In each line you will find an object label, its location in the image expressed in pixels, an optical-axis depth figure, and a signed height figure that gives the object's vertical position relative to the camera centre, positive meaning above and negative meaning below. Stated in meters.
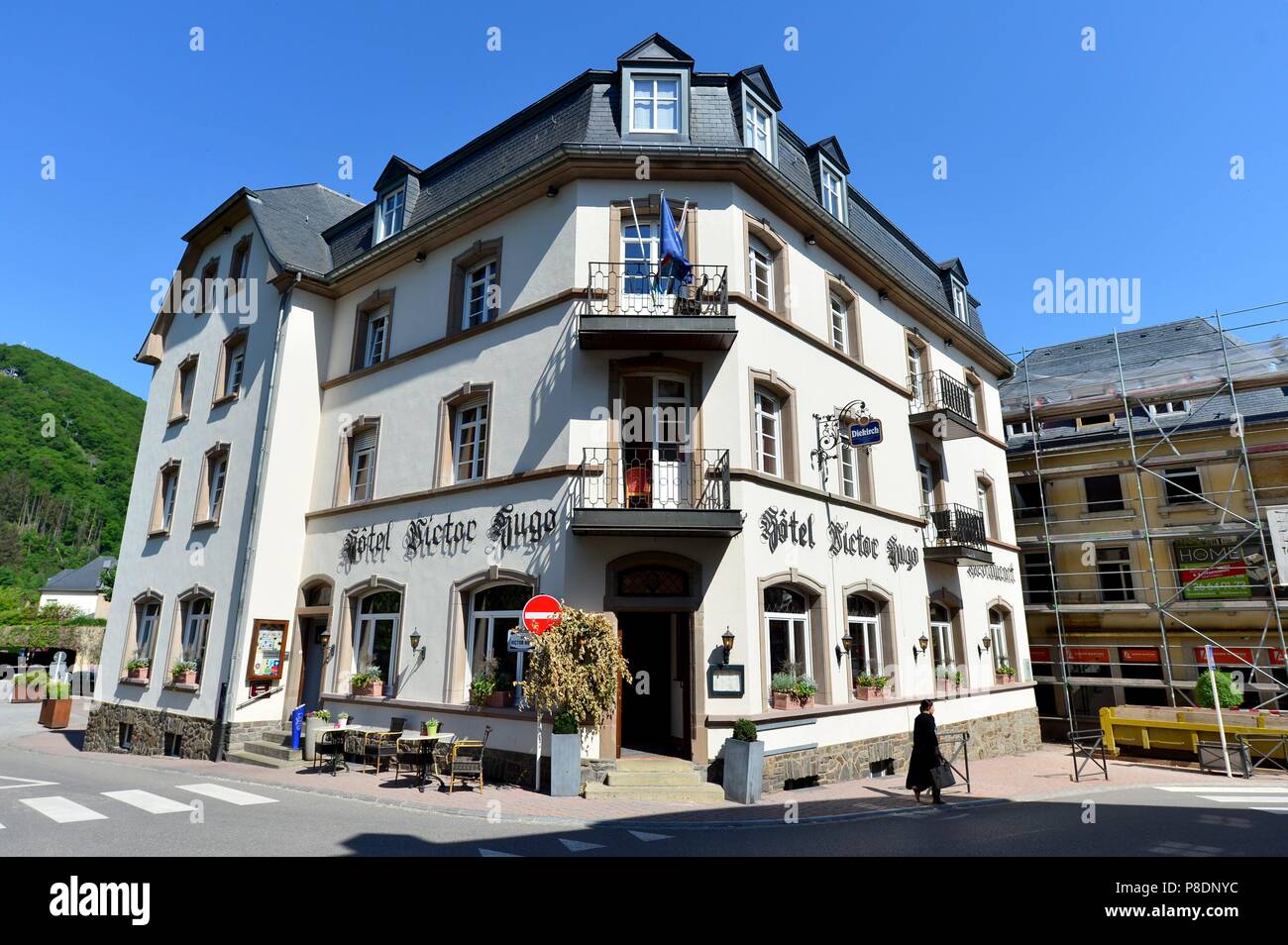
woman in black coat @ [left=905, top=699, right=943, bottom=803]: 11.26 -1.71
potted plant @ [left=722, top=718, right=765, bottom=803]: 10.82 -1.79
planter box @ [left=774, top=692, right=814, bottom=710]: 12.41 -0.98
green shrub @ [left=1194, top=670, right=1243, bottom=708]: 18.36 -1.19
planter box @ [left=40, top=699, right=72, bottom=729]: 26.55 -2.54
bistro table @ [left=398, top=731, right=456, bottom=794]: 11.71 -1.66
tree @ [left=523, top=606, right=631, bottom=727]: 11.23 -0.39
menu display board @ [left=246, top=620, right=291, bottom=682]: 16.31 -0.18
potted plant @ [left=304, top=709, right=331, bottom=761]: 14.06 -1.58
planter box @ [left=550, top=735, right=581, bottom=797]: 10.96 -1.88
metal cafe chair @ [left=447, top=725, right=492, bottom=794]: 10.98 -1.78
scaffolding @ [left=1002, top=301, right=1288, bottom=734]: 21.27 +5.86
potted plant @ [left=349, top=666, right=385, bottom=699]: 14.78 -0.80
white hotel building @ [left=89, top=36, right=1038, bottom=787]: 12.62 +3.96
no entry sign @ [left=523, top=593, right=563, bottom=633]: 11.03 +0.46
